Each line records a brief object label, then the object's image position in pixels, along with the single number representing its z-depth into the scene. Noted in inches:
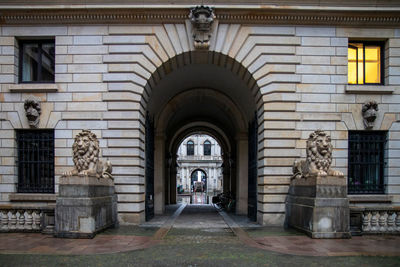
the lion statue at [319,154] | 460.8
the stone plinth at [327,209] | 431.5
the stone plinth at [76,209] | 424.8
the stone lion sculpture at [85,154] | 451.8
